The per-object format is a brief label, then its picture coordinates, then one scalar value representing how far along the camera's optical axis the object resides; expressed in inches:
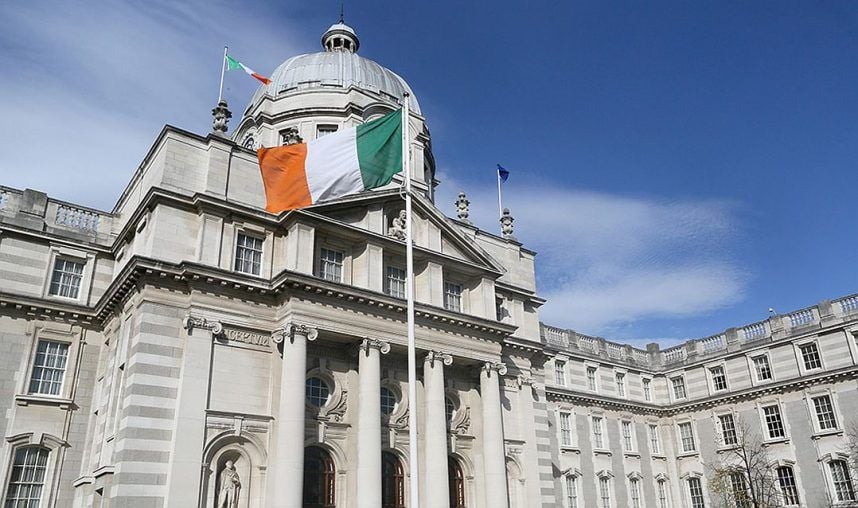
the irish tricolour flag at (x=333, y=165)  1008.9
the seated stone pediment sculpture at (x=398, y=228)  1293.4
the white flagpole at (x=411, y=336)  740.6
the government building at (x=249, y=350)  1002.1
